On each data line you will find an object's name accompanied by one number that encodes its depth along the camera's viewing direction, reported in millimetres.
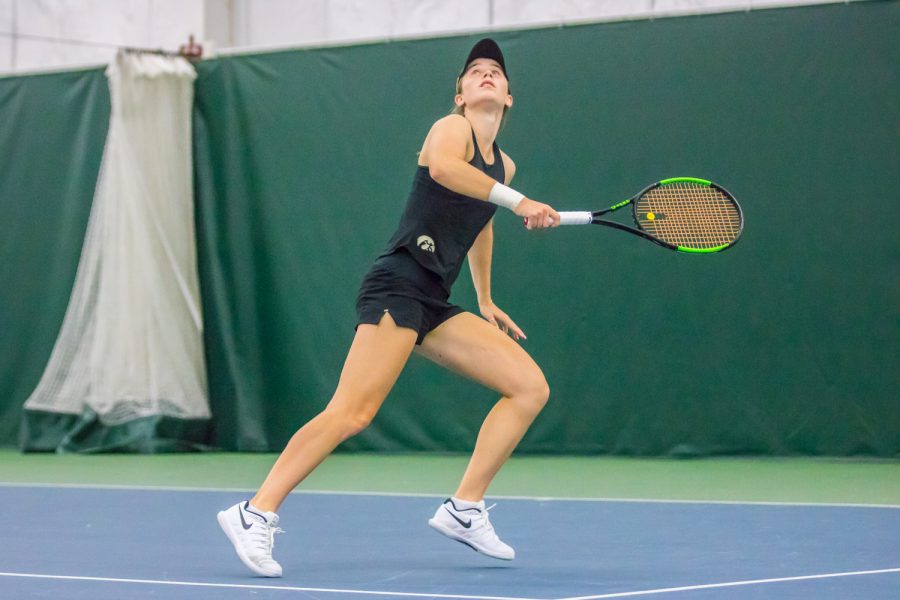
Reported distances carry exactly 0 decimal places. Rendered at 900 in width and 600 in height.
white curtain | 16578
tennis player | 7520
